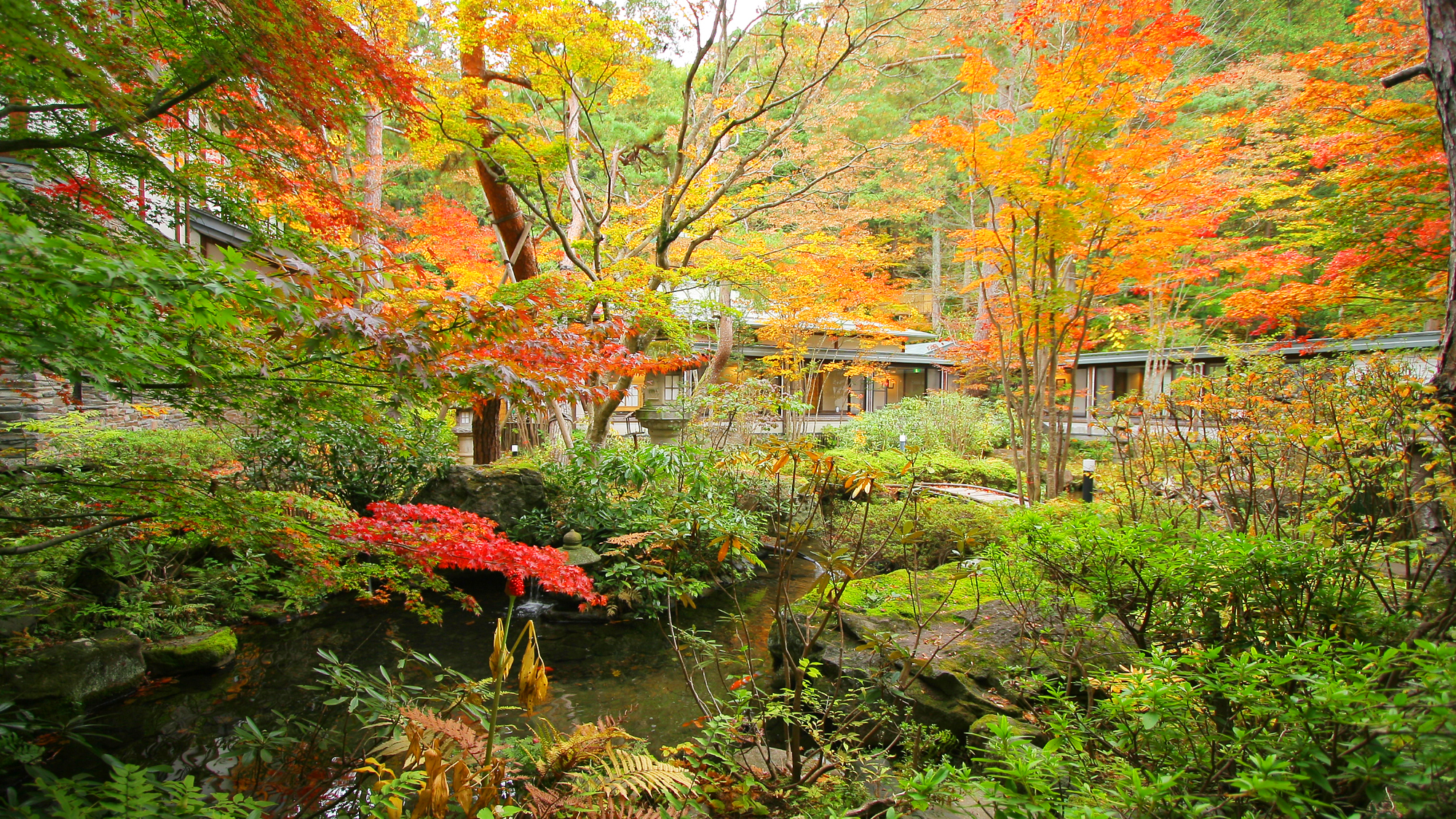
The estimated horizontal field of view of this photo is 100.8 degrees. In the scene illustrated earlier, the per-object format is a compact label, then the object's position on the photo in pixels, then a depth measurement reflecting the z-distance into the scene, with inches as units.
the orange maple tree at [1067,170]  212.2
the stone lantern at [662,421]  395.9
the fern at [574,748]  113.0
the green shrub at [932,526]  253.1
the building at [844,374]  637.9
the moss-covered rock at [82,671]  141.9
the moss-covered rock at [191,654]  179.0
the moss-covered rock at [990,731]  105.4
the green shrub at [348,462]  266.7
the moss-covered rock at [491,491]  274.5
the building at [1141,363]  381.9
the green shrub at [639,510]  246.8
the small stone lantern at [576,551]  252.4
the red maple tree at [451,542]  135.2
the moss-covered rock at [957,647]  117.4
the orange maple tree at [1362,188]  228.7
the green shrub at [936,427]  505.7
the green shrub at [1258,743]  49.6
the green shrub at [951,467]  391.5
